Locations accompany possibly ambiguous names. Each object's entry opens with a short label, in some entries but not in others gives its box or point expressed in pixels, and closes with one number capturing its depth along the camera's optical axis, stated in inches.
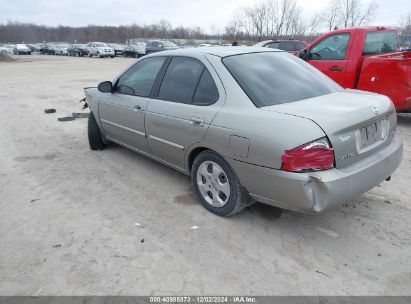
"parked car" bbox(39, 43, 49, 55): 2054.6
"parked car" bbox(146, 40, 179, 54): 1150.1
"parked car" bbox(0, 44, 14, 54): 2069.4
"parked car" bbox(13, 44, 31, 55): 1943.0
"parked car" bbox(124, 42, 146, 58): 1350.0
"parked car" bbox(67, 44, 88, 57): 1668.2
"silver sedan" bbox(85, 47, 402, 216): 104.5
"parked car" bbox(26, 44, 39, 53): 2326.5
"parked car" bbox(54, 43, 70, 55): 1852.5
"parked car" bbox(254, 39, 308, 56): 496.6
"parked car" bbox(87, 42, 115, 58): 1470.2
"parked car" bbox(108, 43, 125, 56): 1569.9
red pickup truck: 241.7
